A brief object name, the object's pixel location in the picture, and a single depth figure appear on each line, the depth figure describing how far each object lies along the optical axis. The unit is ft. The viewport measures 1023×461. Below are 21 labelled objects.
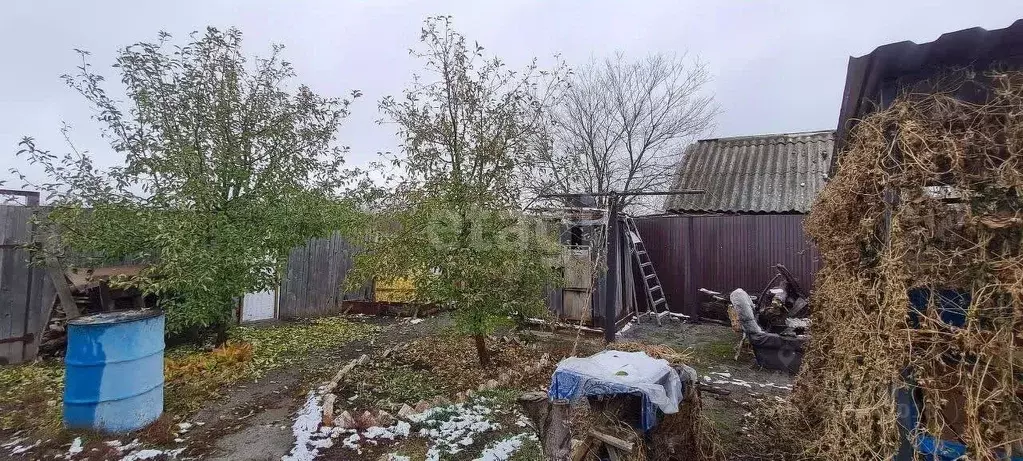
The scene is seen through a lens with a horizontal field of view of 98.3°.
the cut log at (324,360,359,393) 14.54
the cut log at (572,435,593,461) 7.43
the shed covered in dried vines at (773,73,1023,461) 5.71
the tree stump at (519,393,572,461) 7.65
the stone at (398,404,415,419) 12.46
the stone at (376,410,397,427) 12.13
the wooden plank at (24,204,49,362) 16.74
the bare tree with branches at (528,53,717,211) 41.63
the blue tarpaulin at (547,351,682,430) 7.48
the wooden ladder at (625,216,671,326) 26.30
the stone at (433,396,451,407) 13.32
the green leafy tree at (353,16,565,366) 15.01
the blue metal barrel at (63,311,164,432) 11.15
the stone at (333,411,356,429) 11.93
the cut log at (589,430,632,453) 6.98
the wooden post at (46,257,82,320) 16.80
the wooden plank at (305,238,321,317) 28.02
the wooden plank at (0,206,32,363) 16.28
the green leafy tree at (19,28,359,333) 15.56
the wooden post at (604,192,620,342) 18.85
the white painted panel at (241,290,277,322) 25.17
